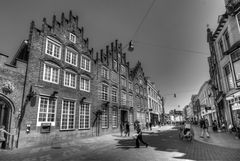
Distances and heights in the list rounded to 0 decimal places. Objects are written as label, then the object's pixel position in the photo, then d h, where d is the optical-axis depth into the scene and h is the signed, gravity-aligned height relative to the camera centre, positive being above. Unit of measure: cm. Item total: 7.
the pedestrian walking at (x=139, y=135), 1036 -170
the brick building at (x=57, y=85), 1213 +276
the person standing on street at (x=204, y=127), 1485 -178
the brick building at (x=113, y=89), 2052 +360
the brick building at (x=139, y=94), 3140 +384
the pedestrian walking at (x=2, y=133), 976 -121
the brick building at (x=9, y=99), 1057 +112
